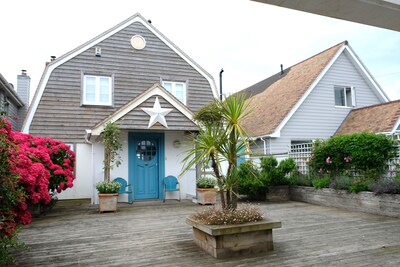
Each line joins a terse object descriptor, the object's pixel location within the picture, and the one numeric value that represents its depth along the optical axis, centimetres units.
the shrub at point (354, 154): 729
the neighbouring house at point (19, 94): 1027
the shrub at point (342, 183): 755
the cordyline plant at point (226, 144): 411
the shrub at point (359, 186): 712
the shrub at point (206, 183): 860
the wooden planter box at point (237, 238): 375
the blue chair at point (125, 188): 890
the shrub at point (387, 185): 639
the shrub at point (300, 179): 920
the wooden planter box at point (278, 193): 942
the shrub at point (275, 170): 929
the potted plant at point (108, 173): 752
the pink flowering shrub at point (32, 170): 304
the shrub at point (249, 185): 909
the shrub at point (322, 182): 826
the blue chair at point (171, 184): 946
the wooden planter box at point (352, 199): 639
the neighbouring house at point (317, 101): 1284
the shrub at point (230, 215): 394
